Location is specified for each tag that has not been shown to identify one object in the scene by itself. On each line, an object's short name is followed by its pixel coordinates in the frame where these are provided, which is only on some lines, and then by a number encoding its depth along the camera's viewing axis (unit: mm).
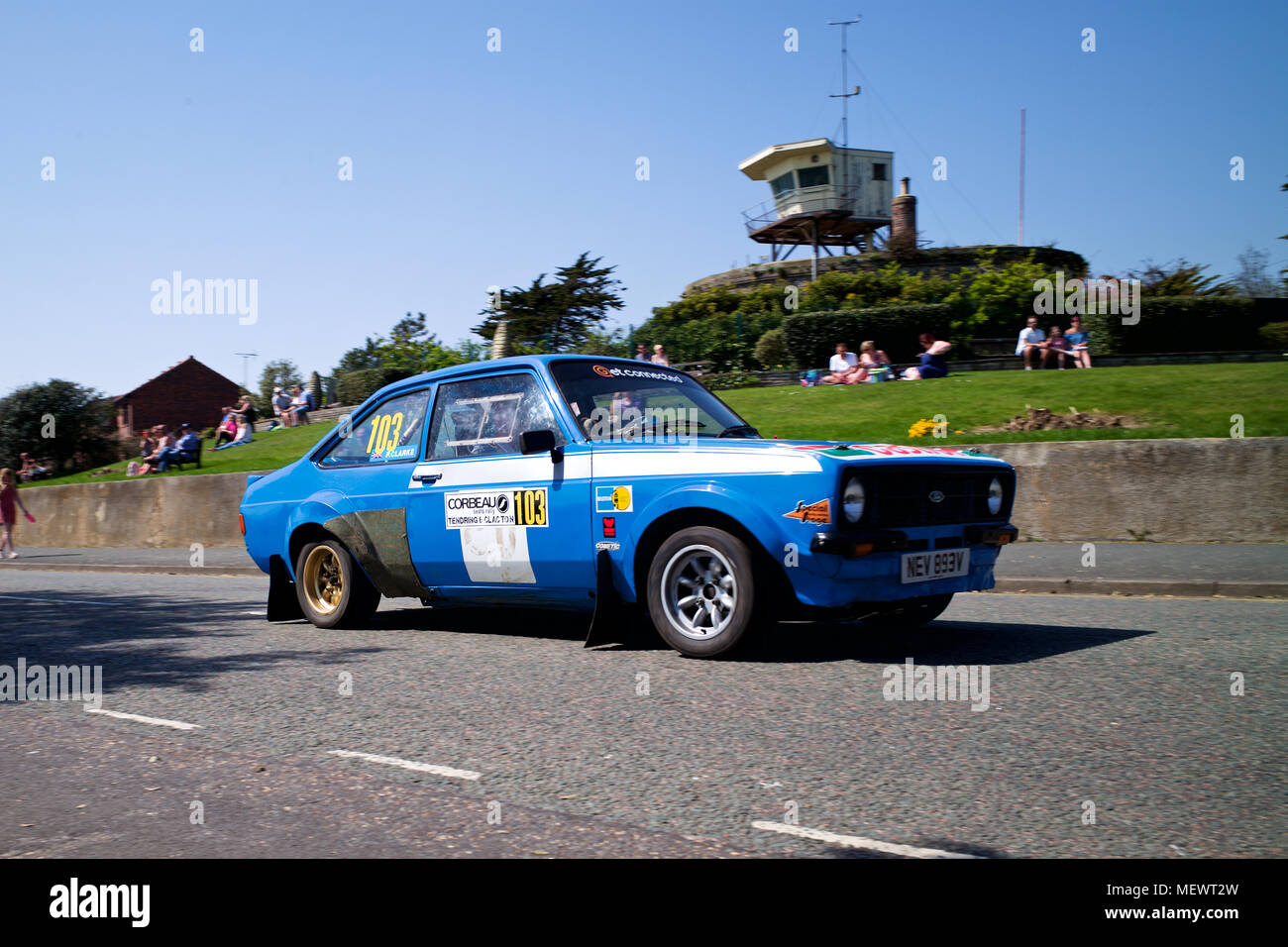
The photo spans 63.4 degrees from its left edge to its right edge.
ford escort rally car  5516
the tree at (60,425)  44625
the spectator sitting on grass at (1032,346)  20766
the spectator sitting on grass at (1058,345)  20656
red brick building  75000
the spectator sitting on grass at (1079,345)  20406
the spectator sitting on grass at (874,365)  20969
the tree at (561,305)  43406
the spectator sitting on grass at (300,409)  33062
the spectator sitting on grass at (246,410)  29200
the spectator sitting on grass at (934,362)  20312
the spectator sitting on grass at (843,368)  21648
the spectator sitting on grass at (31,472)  35831
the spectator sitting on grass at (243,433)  28281
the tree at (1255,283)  42125
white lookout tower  54219
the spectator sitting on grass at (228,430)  28781
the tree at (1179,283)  32562
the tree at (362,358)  49703
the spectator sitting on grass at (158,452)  24172
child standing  21578
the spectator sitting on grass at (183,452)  23703
